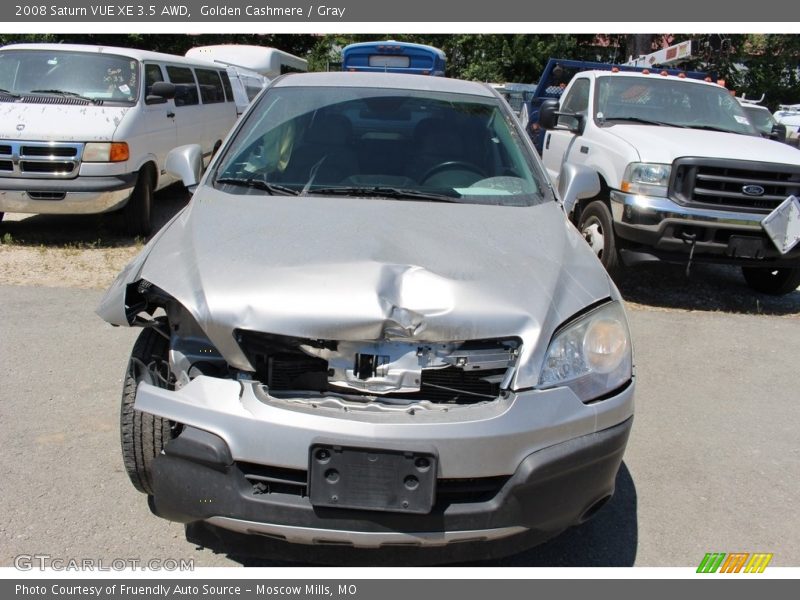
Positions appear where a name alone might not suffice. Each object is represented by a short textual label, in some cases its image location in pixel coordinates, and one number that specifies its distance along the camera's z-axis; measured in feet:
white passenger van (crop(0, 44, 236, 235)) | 22.40
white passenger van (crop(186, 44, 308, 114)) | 50.11
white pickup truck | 19.90
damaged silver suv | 7.20
